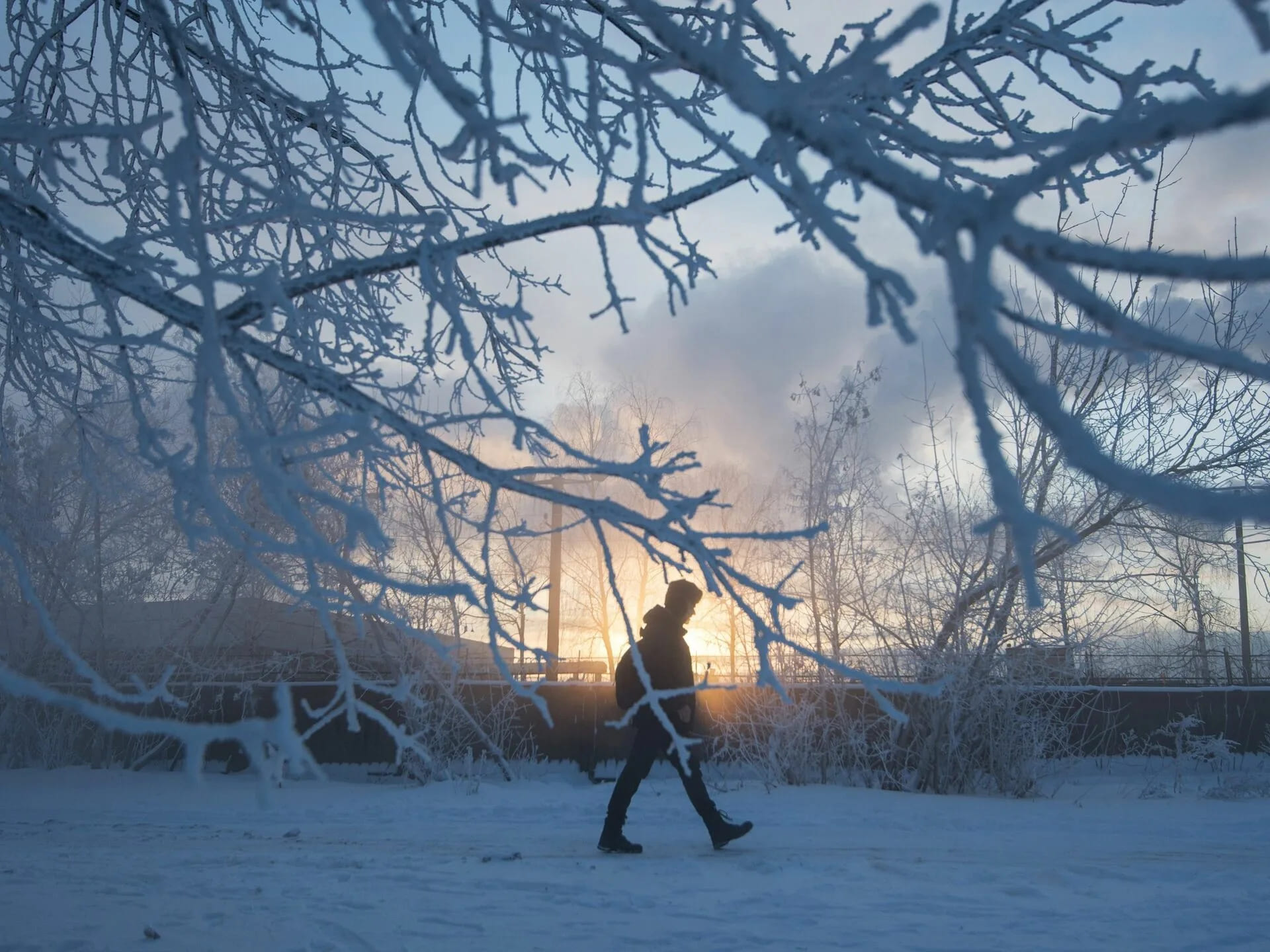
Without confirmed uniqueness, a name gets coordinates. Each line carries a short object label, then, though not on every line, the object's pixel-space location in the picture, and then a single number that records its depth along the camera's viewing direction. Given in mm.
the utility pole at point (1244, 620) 8664
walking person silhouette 5074
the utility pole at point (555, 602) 16898
